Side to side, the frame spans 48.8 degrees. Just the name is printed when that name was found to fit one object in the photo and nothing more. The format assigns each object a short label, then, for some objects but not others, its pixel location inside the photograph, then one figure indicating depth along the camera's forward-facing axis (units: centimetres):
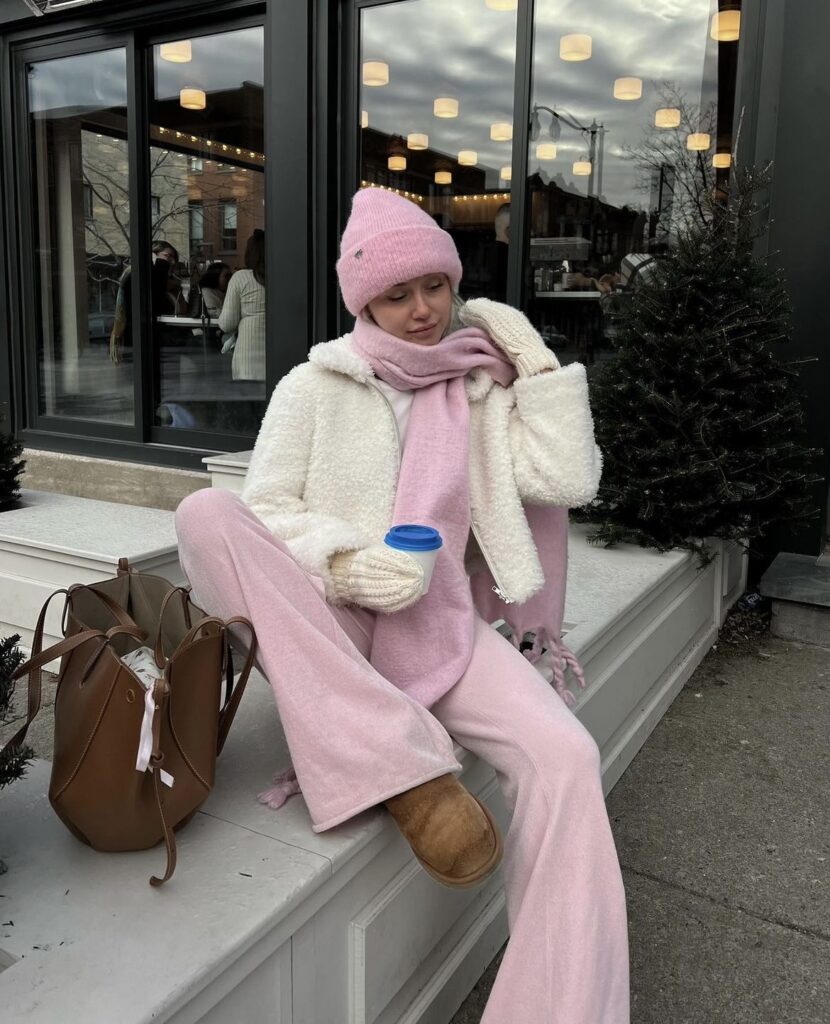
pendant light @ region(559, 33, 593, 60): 471
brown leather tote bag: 143
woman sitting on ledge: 152
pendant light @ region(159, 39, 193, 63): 546
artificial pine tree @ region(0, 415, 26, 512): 425
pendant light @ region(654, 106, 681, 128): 465
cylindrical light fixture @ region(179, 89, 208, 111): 546
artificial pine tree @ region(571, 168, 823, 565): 366
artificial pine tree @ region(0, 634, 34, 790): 146
